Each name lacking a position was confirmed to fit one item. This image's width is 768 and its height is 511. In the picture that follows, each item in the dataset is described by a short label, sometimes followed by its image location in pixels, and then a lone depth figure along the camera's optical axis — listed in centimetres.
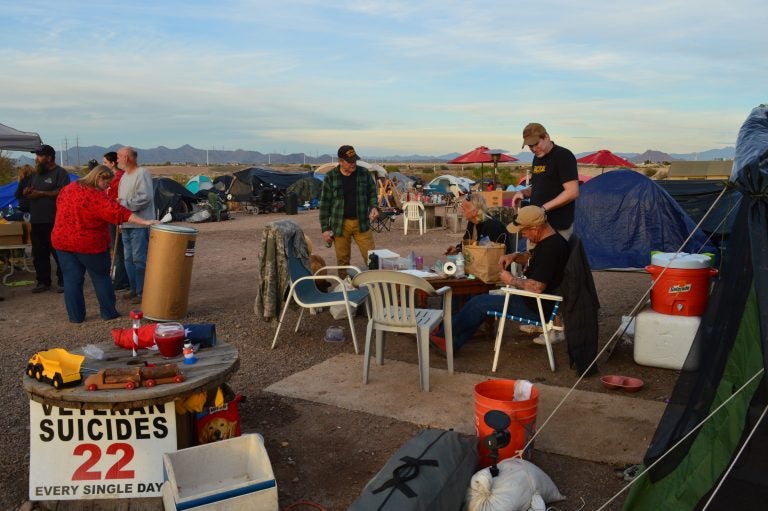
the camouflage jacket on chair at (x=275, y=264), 609
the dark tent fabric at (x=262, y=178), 2370
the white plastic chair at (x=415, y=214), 1630
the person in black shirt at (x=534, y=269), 491
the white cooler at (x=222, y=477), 273
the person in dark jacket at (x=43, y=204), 825
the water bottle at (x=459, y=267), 572
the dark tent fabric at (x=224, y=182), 2447
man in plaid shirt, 671
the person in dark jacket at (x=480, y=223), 602
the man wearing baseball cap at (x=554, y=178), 556
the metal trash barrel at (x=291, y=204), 2230
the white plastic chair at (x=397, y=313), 464
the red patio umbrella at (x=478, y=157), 2192
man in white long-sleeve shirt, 738
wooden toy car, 298
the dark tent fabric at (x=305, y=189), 2464
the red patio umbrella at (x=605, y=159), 2199
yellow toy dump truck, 298
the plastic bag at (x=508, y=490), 290
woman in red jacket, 620
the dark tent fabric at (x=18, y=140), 1028
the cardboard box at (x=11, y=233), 905
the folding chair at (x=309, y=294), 567
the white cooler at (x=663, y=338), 512
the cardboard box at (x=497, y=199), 1645
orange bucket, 345
